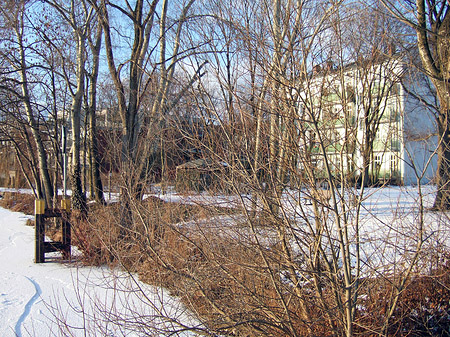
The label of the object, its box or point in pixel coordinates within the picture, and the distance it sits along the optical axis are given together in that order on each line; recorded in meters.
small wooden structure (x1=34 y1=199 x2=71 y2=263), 7.80
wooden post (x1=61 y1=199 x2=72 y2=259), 7.98
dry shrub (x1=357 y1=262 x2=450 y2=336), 4.34
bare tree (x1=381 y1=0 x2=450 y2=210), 5.23
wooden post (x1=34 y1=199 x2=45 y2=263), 7.75
